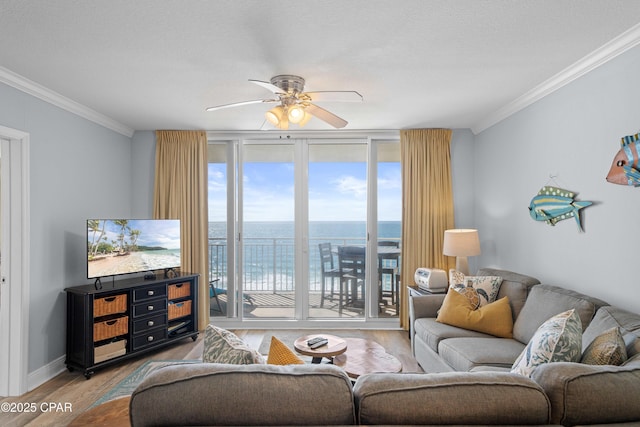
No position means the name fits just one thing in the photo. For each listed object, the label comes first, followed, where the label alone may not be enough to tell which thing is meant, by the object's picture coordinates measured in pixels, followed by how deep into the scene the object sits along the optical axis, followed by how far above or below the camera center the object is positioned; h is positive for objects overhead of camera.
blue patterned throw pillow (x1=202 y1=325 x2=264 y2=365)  1.41 -0.49
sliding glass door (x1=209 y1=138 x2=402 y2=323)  4.85 +0.07
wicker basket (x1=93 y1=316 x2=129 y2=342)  3.39 -0.96
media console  3.34 -0.92
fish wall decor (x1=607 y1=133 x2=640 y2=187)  2.28 +0.36
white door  3.00 -0.37
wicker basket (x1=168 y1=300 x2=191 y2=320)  4.09 -0.95
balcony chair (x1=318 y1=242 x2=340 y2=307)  4.92 -0.55
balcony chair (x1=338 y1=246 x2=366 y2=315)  4.89 -0.67
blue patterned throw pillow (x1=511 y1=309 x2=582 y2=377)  1.70 -0.58
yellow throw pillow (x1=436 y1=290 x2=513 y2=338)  2.99 -0.78
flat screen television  3.54 -0.21
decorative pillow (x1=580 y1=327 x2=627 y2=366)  1.66 -0.59
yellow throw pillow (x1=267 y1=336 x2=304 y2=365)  1.55 -0.56
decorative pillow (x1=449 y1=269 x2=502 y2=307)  3.32 -0.57
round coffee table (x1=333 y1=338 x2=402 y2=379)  2.52 -0.99
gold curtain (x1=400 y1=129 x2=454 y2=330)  4.67 +0.34
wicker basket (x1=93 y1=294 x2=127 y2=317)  3.39 -0.75
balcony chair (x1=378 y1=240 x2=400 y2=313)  4.86 -0.62
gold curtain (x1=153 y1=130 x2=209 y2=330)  4.66 +0.37
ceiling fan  2.73 +0.94
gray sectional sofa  1.10 -0.53
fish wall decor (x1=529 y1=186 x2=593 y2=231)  2.85 +0.12
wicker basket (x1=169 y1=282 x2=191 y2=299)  4.12 -0.74
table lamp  3.96 -0.24
